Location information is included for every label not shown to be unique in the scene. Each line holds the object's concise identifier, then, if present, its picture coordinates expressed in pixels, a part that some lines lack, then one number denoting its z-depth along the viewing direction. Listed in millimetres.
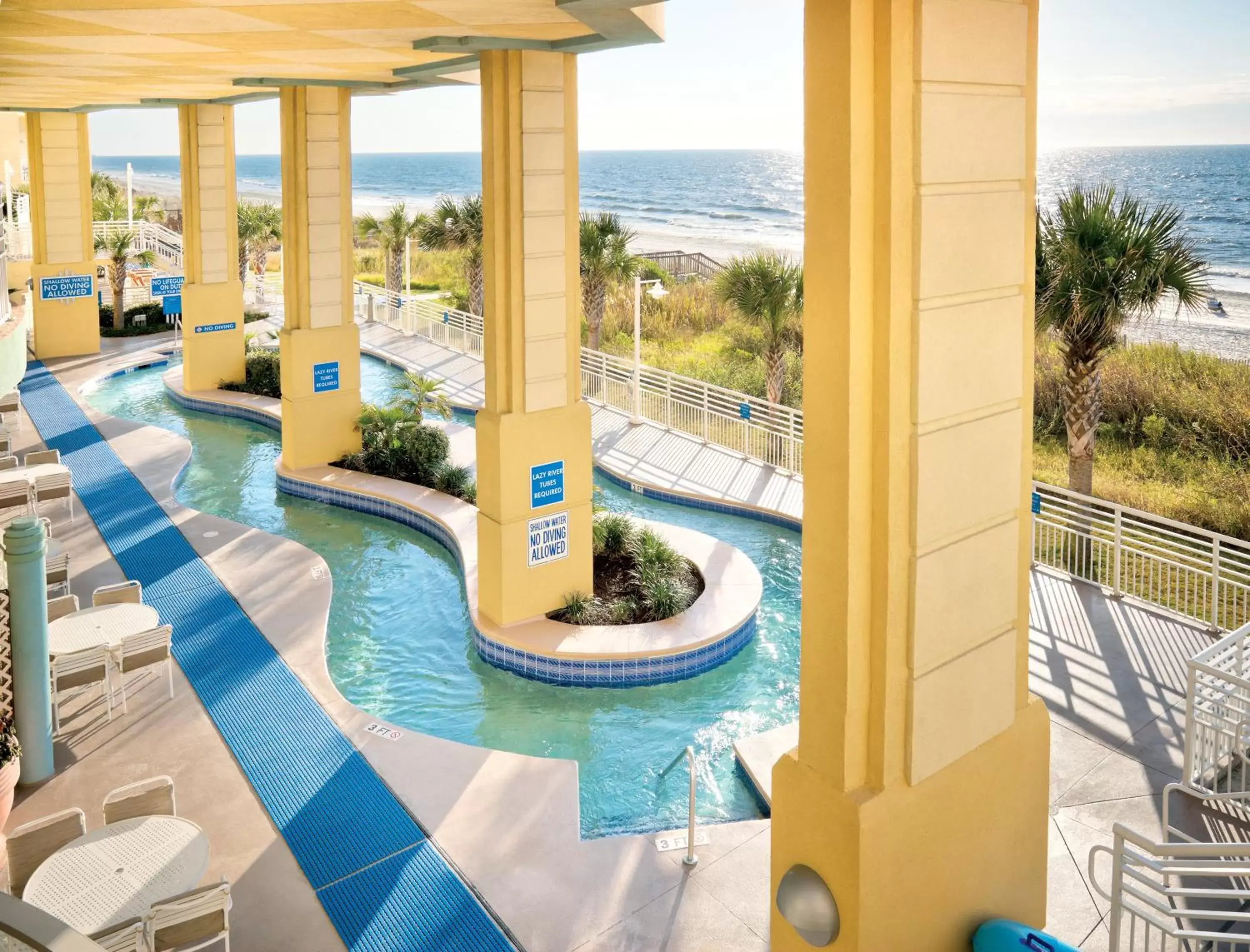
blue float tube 4434
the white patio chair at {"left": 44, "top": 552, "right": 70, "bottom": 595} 9570
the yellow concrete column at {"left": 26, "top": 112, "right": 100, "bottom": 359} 20922
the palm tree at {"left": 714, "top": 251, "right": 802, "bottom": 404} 16000
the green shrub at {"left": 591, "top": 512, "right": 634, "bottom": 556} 11266
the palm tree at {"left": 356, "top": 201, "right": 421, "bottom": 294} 29438
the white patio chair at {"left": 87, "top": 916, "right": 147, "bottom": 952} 4922
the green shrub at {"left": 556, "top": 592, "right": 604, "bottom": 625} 10008
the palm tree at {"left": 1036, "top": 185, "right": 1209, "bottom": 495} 11125
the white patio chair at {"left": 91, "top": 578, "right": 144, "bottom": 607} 9031
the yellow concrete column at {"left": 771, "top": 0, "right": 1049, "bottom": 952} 3949
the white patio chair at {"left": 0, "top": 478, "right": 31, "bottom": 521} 12031
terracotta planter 6477
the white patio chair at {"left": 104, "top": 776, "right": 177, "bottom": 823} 5930
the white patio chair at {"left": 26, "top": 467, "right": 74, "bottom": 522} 12445
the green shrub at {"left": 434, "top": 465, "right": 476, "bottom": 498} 13578
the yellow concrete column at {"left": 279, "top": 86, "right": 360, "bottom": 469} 13844
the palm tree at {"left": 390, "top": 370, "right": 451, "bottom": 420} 15039
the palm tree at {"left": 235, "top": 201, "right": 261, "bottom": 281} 29578
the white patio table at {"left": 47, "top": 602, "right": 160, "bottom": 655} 8070
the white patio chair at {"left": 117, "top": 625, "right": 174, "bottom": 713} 8172
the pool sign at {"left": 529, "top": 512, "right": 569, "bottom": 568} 9898
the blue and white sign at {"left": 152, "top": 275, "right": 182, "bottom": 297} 23578
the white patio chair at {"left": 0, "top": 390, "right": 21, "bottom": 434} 16438
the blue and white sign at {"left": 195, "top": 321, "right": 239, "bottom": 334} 19047
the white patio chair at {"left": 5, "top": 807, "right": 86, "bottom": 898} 5543
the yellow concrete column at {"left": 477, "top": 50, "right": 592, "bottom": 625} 9016
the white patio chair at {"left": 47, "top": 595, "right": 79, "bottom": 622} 8797
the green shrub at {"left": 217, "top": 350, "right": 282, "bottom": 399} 19188
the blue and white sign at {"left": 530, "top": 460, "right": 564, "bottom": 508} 9828
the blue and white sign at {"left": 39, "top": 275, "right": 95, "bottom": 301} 21672
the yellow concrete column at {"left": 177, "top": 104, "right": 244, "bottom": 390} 18297
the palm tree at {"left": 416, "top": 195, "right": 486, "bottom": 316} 24672
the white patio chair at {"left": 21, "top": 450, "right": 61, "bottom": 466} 13328
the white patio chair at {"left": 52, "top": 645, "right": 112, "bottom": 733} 7695
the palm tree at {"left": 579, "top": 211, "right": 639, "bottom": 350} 20172
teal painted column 6707
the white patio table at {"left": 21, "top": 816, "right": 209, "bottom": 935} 5070
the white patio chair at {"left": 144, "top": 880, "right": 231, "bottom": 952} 5016
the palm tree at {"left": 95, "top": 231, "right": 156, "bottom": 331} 24047
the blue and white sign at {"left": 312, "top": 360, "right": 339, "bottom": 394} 14562
